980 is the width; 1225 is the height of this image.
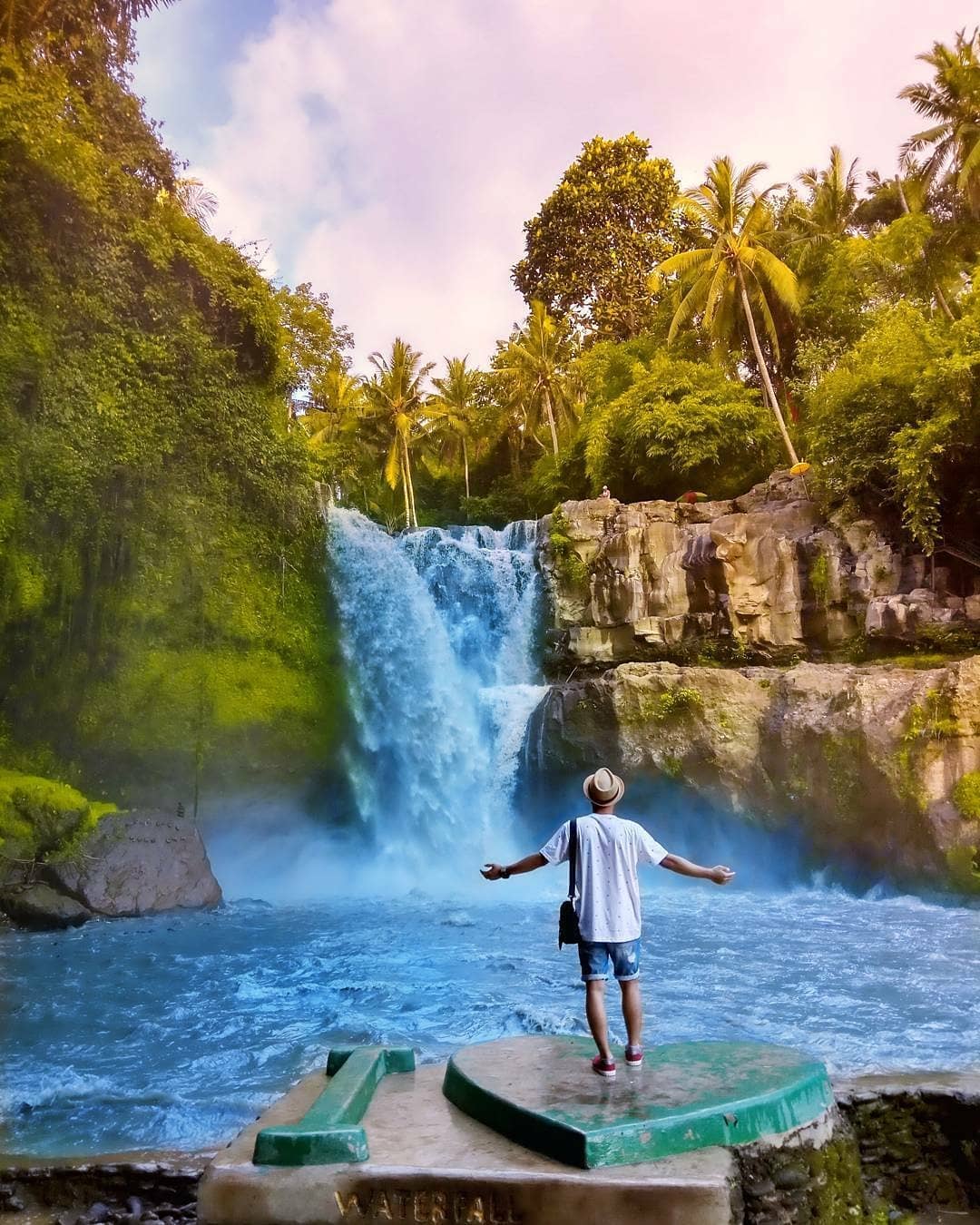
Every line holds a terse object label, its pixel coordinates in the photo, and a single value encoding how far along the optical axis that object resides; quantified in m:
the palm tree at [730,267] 24.83
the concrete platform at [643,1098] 2.88
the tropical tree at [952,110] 23.25
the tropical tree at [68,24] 15.16
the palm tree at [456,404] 36.19
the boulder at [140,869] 12.73
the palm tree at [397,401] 35.75
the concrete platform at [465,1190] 2.68
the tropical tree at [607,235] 33.56
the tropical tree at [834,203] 28.64
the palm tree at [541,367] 32.62
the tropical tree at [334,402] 35.94
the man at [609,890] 3.84
